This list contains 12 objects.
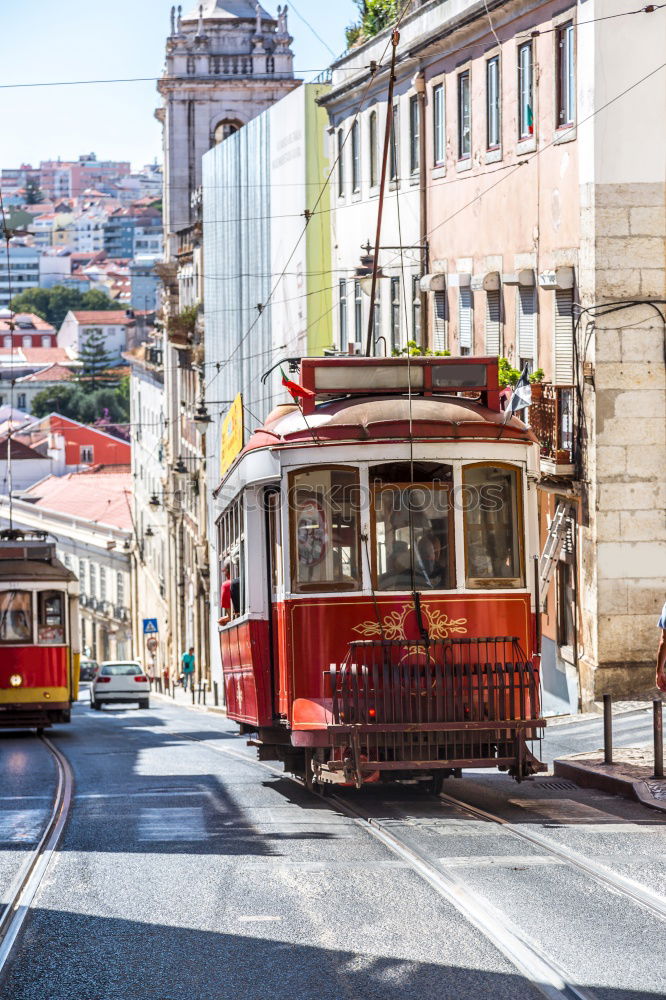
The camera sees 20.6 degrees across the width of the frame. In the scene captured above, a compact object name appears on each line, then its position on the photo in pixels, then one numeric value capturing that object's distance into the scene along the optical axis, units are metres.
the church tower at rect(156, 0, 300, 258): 72.94
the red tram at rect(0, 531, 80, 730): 30.80
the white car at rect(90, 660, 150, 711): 48.75
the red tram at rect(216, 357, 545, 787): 13.67
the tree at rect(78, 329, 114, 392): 182.12
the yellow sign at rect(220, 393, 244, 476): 41.56
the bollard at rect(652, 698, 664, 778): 15.18
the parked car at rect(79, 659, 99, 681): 77.81
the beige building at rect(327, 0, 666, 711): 24.72
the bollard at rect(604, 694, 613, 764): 16.48
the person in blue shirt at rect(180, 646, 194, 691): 60.89
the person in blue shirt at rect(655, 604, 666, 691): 12.62
